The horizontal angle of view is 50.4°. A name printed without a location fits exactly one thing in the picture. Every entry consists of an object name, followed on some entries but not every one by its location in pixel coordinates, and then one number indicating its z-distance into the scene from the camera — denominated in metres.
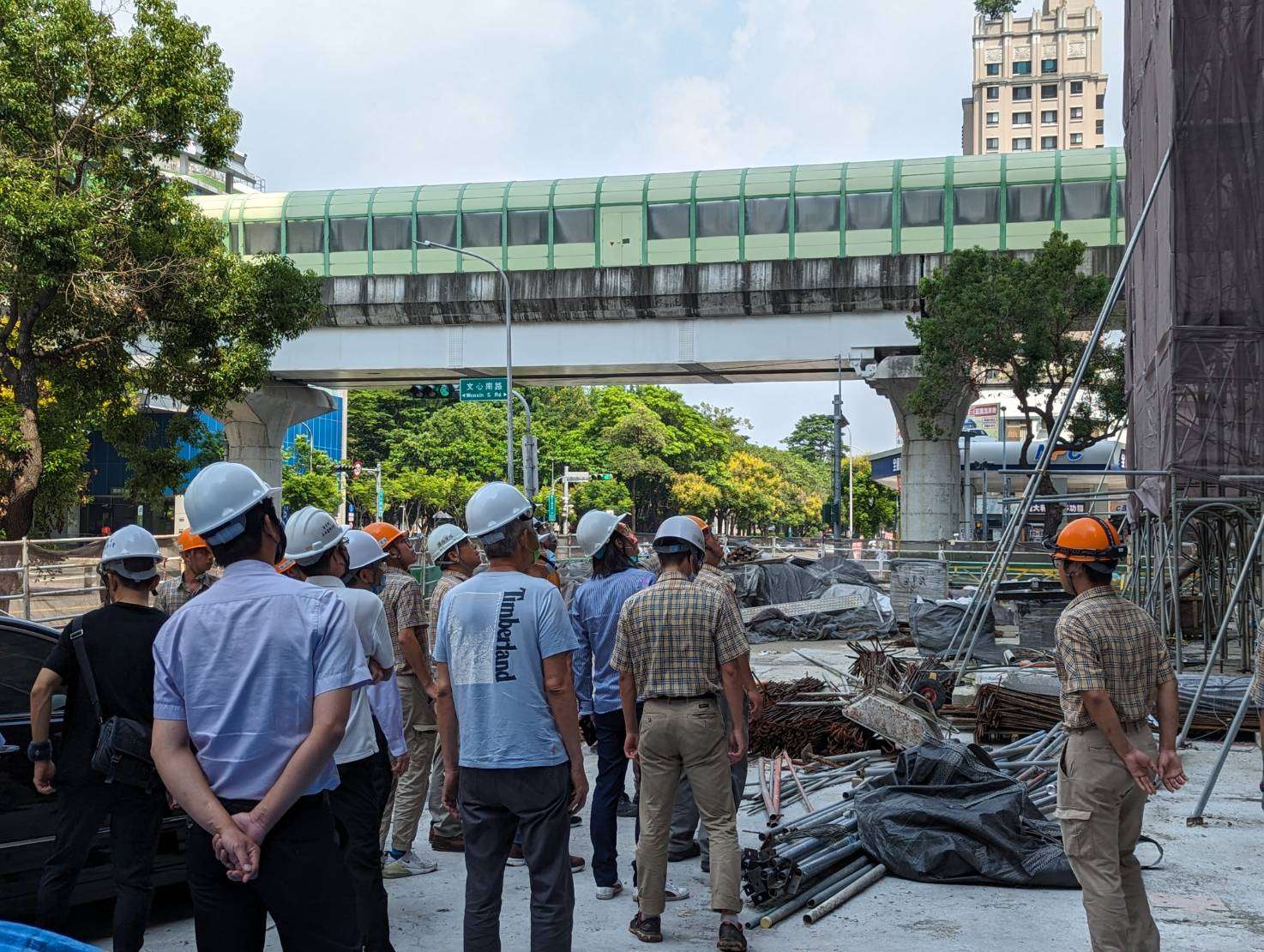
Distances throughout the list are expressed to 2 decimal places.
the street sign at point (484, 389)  35.25
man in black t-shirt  4.98
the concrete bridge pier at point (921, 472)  33.75
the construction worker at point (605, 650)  6.80
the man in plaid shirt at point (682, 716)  5.85
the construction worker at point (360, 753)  5.15
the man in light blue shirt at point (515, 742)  4.73
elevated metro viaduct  32.47
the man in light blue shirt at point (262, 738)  3.41
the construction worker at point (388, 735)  5.62
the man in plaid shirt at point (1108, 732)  4.91
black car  5.66
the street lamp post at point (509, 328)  33.34
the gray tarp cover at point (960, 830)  6.81
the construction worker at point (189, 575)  8.02
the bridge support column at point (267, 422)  37.34
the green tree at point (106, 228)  18.86
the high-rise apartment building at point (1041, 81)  115.31
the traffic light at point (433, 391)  38.69
